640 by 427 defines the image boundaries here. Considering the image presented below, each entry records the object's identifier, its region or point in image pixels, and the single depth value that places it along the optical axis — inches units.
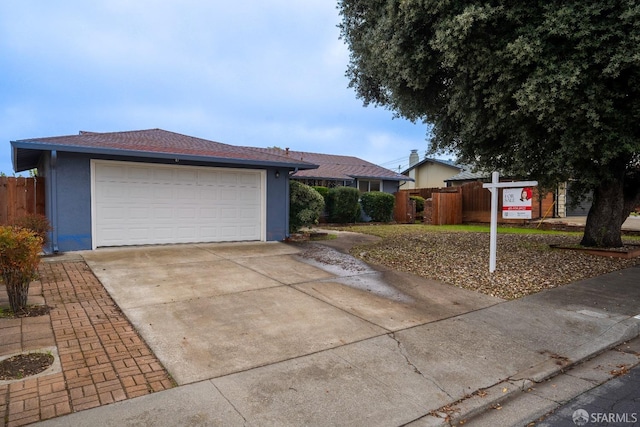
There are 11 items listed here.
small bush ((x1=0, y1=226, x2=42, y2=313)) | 175.8
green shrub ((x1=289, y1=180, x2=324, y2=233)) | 477.1
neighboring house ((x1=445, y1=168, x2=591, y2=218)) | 812.0
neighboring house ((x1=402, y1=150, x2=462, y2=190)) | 1249.4
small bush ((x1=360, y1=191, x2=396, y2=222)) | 757.3
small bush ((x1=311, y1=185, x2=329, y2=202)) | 693.8
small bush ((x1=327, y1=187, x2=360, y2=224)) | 700.0
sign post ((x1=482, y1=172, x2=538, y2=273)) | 292.2
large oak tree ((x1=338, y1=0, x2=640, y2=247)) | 249.9
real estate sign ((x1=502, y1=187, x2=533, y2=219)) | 290.7
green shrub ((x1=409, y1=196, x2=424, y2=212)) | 853.8
